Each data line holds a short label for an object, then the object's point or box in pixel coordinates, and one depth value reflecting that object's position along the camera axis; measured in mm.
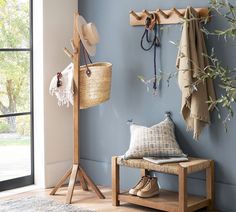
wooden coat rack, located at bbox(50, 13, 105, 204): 4464
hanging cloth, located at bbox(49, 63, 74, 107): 4477
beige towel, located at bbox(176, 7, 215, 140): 4039
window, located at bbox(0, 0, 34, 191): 4695
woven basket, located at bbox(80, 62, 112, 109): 4426
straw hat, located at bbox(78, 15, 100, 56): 4453
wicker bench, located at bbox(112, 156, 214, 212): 3881
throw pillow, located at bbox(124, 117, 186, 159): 4160
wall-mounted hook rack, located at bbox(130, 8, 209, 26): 4159
